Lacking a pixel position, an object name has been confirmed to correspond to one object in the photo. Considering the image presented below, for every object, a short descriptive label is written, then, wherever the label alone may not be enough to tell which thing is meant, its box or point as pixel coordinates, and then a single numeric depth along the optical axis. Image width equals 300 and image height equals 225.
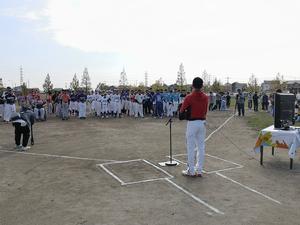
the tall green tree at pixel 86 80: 77.60
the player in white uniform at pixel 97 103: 24.69
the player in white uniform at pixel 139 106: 24.94
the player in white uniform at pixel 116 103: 24.43
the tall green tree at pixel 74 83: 73.31
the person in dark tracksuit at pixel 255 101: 32.16
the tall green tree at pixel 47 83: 73.20
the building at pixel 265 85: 105.62
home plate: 9.65
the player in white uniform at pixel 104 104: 24.23
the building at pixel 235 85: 118.50
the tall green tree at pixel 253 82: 96.80
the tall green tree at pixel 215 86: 75.03
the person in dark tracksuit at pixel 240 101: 26.64
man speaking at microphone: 8.34
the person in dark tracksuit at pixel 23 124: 11.72
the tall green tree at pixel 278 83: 86.56
